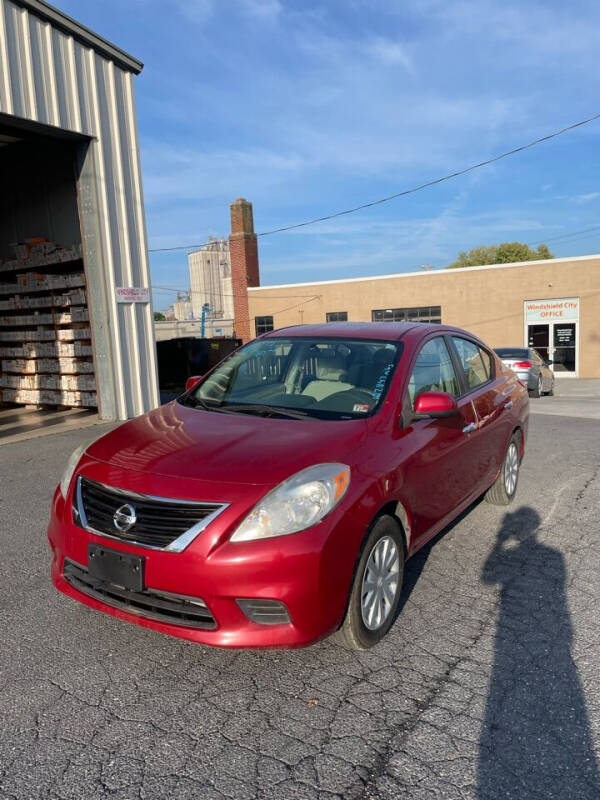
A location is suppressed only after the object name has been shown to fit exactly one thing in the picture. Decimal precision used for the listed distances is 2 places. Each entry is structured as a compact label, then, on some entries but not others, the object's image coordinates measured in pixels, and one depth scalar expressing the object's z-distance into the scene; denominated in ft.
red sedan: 8.63
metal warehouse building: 28.35
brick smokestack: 103.55
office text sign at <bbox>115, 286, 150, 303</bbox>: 32.91
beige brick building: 86.79
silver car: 54.29
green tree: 195.93
